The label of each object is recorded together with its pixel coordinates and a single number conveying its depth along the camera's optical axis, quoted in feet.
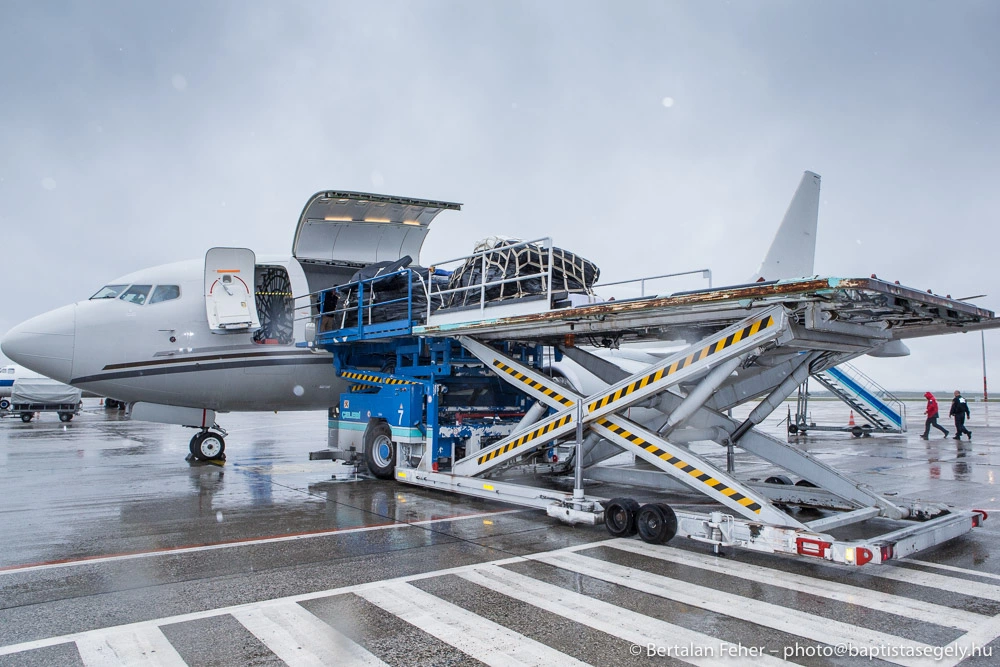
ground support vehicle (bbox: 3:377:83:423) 120.26
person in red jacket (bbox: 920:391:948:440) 80.46
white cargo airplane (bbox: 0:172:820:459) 42.96
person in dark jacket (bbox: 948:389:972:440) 77.05
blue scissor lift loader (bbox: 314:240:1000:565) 21.53
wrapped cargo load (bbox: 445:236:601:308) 31.14
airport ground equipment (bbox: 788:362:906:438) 89.20
